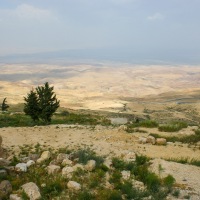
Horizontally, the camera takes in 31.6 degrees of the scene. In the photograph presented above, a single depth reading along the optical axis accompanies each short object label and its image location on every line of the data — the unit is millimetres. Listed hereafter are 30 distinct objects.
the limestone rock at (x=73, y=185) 10281
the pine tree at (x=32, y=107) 30016
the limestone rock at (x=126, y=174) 11193
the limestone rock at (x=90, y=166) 11602
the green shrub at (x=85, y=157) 12203
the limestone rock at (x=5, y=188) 10110
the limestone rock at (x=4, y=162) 12621
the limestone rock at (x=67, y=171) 11197
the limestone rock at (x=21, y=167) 11909
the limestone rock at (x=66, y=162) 12094
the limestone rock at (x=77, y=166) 11539
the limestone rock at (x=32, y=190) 9930
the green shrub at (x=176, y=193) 10102
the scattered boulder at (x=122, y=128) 22209
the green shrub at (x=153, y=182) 10359
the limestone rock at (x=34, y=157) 13462
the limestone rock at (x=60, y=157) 12531
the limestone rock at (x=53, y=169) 11573
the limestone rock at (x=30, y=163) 12450
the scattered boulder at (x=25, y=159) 13297
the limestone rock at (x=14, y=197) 9866
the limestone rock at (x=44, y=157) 12797
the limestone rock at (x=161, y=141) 19125
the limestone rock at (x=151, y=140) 19219
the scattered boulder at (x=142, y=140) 19156
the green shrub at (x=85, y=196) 9722
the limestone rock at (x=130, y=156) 13947
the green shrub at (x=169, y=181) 10605
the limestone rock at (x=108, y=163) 12110
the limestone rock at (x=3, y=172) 11401
